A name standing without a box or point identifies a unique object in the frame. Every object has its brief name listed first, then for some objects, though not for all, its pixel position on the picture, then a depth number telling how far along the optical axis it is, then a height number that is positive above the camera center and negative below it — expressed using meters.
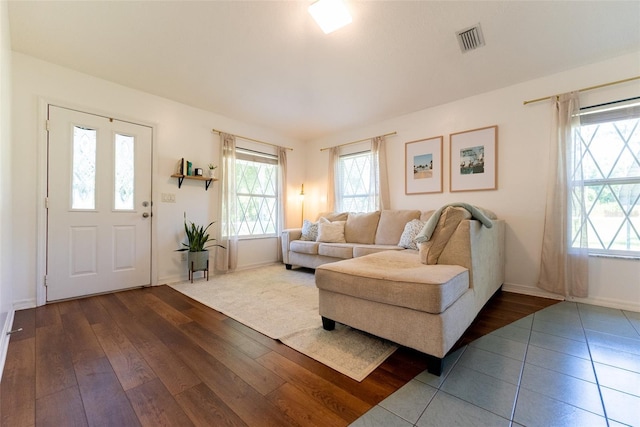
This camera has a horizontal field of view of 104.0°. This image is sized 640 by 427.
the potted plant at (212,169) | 3.67 +0.67
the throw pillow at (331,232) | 3.84 -0.27
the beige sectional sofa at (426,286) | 1.38 -0.45
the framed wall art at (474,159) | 3.08 +0.72
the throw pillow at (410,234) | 3.11 -0.24
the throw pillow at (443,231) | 1.83 -0.12
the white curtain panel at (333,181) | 4.61 +0.63
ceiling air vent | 2.07 +1.53
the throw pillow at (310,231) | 4.04 -0.27
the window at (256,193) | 4.19 +0.38
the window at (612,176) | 2.38 +0.40
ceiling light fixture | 1.76 +1.47
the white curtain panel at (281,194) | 4.63 +0.38
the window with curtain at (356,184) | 4.20 +0.55
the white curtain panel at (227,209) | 3.77 +0.08
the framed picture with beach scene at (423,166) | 3.51 +0.71
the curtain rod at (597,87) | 2.35 +1.28
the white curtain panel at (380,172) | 4.00 +0.69
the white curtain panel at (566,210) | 2.54 +0.06
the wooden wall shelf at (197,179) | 3.35 +0.50
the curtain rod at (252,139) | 3.80 +1.27
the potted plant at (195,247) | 3.30 -0.45
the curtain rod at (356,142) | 3.97 +1.29
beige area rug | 1.56 -0.88
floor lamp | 5.09 +0.30
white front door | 2.58 +0.11
